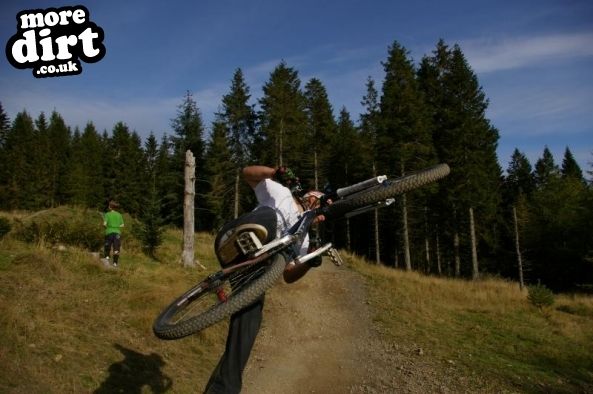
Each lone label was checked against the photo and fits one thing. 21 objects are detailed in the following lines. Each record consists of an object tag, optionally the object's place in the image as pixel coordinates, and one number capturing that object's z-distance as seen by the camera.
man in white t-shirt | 4.12
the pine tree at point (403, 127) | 30.80
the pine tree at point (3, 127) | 66.31
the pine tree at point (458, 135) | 32.81
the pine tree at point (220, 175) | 43.03
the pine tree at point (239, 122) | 43.62
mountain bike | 4.20
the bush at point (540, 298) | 17.10
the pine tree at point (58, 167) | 59.97
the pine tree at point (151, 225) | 18.19
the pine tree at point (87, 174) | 59.59
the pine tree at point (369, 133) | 39.09
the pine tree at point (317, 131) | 44.59
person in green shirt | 14.12
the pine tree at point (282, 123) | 40.44
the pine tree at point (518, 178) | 63.31
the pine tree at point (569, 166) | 70.12
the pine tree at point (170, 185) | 49.53
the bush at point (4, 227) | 13.04
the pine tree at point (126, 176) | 61.47
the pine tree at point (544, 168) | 62.69
